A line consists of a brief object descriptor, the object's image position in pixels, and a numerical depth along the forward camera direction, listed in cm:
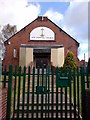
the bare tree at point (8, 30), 1990
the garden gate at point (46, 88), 306
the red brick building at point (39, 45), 1444
